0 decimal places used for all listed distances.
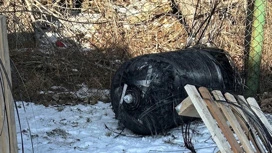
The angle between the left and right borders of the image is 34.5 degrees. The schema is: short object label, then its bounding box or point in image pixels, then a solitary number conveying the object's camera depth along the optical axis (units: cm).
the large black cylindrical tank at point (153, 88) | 343
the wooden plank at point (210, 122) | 198
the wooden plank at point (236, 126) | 207
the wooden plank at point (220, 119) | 197
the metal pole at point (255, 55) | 419
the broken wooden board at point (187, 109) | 213
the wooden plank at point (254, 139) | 220
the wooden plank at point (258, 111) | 230
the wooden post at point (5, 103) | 203
